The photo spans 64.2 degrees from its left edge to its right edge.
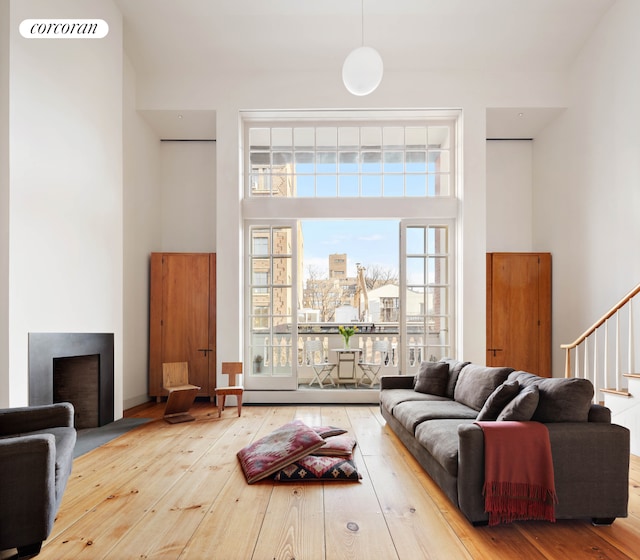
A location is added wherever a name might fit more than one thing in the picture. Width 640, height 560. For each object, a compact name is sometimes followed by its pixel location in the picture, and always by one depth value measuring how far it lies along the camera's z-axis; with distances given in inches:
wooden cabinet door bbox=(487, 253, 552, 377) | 289.7
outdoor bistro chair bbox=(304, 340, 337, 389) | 346.9
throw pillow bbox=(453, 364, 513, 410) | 176.1
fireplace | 225.9
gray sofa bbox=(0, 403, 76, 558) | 99.5
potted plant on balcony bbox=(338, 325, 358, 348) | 346.6
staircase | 180.7
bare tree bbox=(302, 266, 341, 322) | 456.1
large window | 287.1
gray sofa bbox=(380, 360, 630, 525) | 118.6
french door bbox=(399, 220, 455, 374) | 286.7
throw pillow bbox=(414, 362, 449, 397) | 218.9
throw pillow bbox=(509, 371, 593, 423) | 124.9
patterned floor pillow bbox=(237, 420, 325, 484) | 155.1
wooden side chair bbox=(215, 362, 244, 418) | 251.9
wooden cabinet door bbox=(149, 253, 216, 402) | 293.6
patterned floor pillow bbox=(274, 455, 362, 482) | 152.7
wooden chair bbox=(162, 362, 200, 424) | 238.1
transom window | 293.7
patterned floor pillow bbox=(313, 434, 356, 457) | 171.2
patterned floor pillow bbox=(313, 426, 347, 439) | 196.9
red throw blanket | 117.0
